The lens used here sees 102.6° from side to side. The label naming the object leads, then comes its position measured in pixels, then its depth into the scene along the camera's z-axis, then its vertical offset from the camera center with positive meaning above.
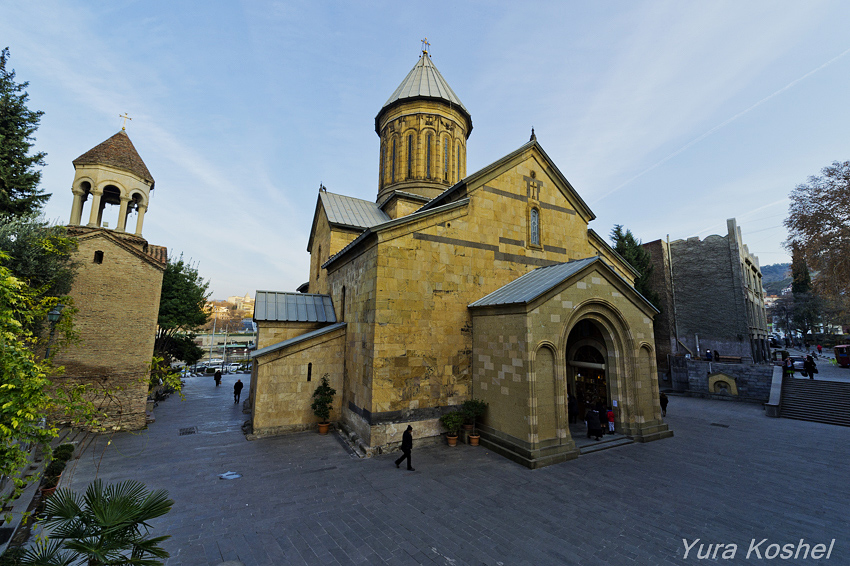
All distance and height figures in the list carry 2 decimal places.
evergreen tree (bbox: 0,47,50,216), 12.05 +6.46
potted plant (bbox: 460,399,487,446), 10.16 -2.06
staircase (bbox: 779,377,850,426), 13.96 -2.47
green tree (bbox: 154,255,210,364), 21.47 +2.07
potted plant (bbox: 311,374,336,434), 11.52 -2.19
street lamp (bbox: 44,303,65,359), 7.33 +0.47
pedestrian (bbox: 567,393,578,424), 12.32 -2.35
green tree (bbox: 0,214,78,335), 9.41 +2.30
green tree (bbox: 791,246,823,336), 40.38 +4.69
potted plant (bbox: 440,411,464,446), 10.15 -2.44
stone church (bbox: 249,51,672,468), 9.45 +0.36
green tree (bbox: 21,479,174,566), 2.92 -1.68
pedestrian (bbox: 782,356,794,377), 18.80 -1.32
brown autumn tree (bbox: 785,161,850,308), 18.12 +6.28
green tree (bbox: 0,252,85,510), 3.25 -0.62
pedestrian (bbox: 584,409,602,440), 10.39 -2.48
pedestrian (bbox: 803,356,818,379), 17.45 -1.08
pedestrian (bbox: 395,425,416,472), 8.30 -2.54
